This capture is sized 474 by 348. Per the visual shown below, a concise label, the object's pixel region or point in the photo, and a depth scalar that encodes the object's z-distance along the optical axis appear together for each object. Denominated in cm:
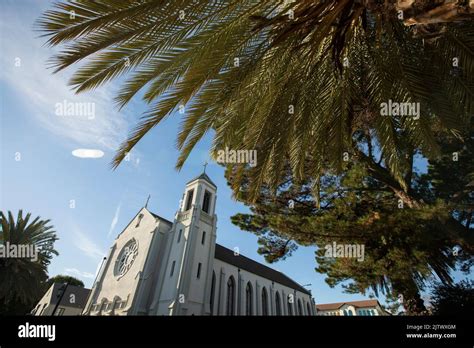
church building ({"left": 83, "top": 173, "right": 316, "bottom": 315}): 2278
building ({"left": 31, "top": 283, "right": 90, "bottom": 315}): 3322
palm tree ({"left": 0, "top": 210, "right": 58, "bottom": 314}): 1845
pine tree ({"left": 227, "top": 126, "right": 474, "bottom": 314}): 866
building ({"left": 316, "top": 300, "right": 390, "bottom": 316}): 3867
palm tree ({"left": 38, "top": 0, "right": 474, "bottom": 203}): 318
